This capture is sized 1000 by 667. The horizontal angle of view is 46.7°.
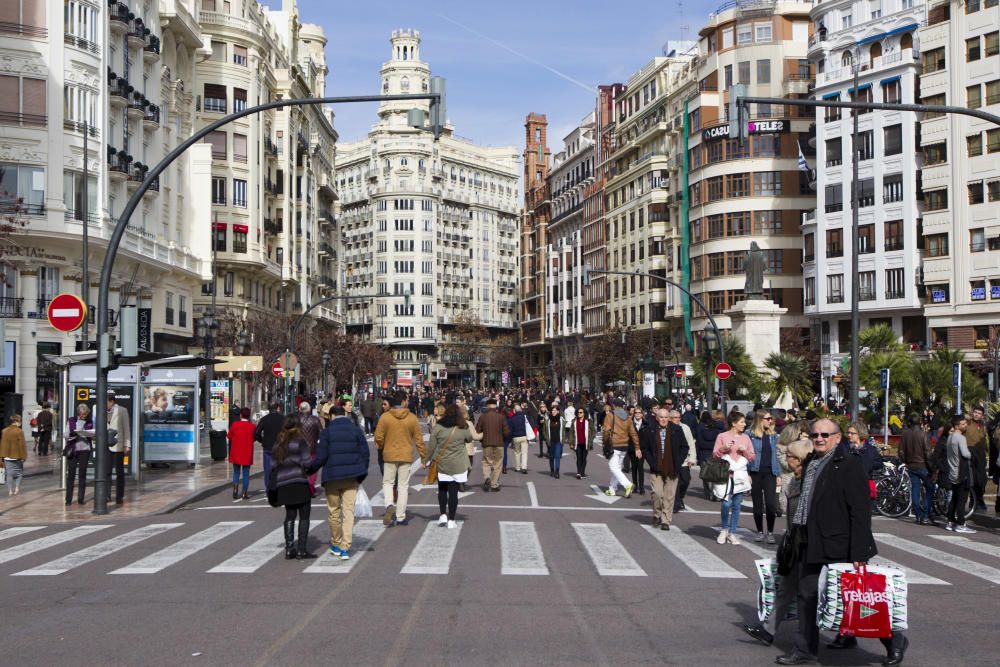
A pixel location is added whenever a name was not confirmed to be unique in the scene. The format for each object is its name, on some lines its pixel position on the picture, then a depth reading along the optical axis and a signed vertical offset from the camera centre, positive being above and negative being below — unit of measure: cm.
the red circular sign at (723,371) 3425 -8
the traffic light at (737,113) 1738 +386
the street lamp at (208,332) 3503 +123
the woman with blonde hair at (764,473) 1537 -141
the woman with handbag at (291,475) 1270 -113
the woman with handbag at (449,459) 1602 -123
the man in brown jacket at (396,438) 1558 -90
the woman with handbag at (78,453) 1955 -134
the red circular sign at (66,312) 2020 +108
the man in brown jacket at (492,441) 2241 -136
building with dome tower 13500 +1641
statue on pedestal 4350 +349
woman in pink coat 1495 -133
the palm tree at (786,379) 3716 -36
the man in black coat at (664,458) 1603 -125
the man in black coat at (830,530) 787 -111
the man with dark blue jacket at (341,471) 1298 -112
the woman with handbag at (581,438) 2636 -157
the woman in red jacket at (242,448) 2052 -134
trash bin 3062 -192
